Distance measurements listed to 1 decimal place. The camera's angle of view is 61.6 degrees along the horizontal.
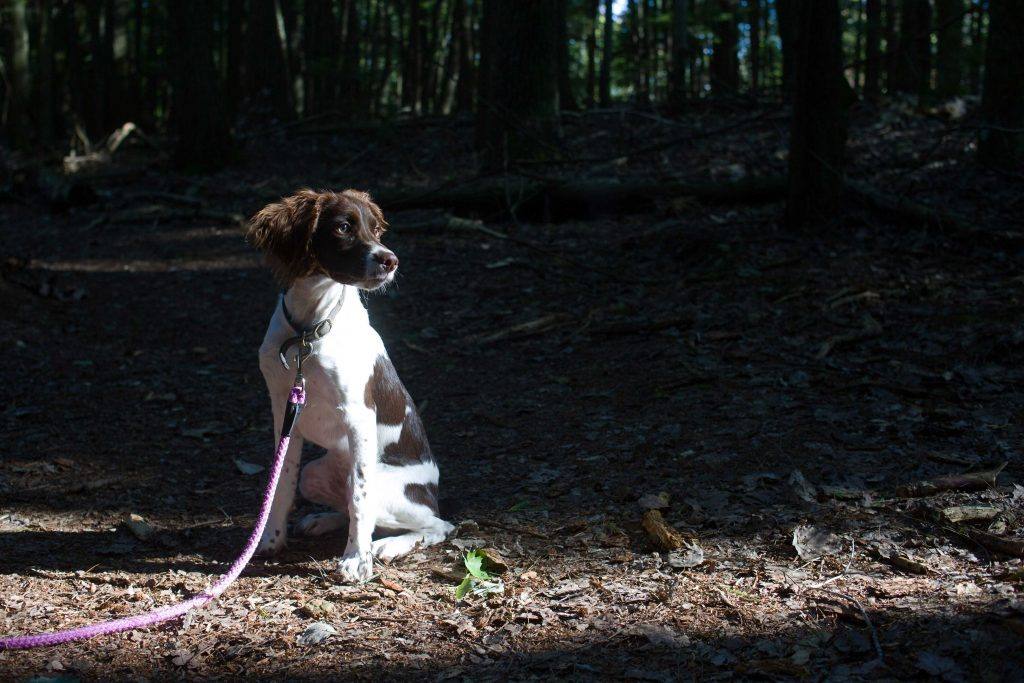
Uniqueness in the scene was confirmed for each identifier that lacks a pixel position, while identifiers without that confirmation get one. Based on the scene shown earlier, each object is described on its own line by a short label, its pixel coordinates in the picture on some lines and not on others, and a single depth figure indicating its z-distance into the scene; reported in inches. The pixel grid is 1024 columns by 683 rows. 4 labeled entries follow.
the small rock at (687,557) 159.5
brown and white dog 161.9
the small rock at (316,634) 141.4
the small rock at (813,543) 158.7
